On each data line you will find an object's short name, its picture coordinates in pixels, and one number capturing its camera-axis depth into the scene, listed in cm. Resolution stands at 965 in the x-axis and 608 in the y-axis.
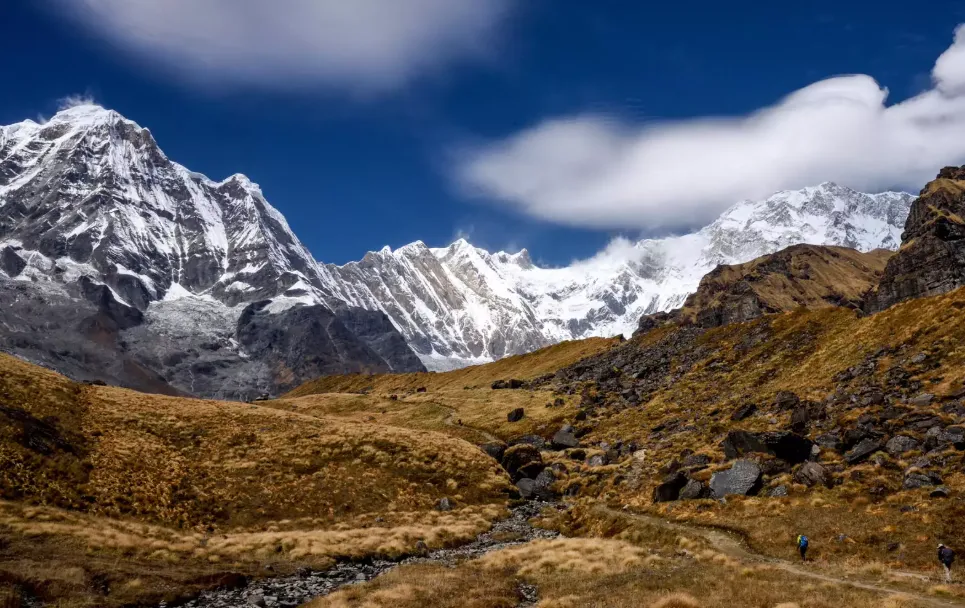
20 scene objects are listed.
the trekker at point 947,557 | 2417
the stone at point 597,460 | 6031
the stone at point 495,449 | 6700
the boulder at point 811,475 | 3922
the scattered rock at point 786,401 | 5519
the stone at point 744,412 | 5847
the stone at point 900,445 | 3921
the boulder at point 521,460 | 6166
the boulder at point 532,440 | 7250
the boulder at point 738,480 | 4181
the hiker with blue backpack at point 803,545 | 2986
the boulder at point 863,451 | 4028
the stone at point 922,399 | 4428
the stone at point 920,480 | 3447
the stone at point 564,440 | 7025
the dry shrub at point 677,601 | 2091
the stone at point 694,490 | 4384
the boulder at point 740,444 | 4603
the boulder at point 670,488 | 4531
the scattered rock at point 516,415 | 8750
